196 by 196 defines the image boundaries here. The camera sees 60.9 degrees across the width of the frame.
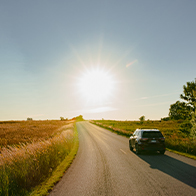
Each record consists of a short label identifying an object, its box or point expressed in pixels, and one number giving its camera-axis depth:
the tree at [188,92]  37.44
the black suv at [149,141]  11.55
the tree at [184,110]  37.78
